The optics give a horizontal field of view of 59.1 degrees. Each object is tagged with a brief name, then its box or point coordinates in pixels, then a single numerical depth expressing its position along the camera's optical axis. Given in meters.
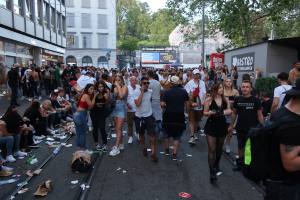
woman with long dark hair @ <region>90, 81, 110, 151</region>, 6.26
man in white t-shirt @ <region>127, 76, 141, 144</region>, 6.82
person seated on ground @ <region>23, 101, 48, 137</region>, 7.45
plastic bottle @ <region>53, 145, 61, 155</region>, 6.48
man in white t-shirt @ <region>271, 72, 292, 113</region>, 5.27
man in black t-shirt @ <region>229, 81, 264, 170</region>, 4.72
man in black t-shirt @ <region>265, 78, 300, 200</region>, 2.03
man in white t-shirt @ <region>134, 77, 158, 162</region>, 5.87
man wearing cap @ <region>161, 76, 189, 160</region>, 5.74
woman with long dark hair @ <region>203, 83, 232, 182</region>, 4.63
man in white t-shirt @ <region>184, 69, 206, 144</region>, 7.02
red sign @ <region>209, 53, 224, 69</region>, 19.98
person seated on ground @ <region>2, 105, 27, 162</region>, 5.97
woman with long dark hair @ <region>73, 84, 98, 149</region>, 6.15
